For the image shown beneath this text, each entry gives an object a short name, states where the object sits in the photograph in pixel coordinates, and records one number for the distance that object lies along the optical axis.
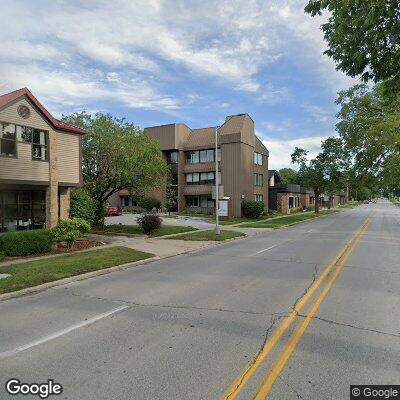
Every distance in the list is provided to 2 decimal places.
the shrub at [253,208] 43.06
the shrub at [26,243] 15.37
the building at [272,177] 61.59
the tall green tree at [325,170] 56.16
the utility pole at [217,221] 24.91
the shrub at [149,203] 49.66
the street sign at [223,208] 36.94
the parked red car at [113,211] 44.84
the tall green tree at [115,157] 24.47
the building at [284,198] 57.19
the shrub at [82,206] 21.22
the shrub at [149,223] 24.46
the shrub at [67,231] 17.52
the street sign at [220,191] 27.31
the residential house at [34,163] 16.78
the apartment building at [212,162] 45.47
